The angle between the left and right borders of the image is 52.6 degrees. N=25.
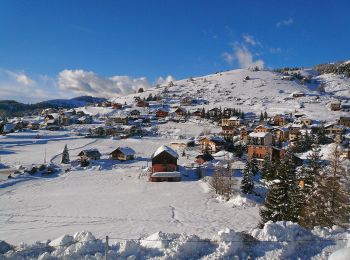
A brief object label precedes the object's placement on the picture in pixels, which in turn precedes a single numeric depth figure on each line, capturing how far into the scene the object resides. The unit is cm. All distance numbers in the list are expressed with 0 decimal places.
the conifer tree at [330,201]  1980
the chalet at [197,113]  12044
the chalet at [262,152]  5819
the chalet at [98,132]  9304
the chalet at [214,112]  11804
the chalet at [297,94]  14962
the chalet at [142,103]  14592
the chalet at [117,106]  14425
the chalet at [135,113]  12536
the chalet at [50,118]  11838
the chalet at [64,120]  11536
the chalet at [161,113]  12350
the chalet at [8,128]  10012
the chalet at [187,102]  14610
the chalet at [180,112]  12174
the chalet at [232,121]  10169
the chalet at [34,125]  10734
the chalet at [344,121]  9125
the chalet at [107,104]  15521
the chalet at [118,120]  11264
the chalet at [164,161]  4966
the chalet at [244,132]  8201
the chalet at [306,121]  9244
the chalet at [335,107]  11562
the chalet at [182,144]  7612
